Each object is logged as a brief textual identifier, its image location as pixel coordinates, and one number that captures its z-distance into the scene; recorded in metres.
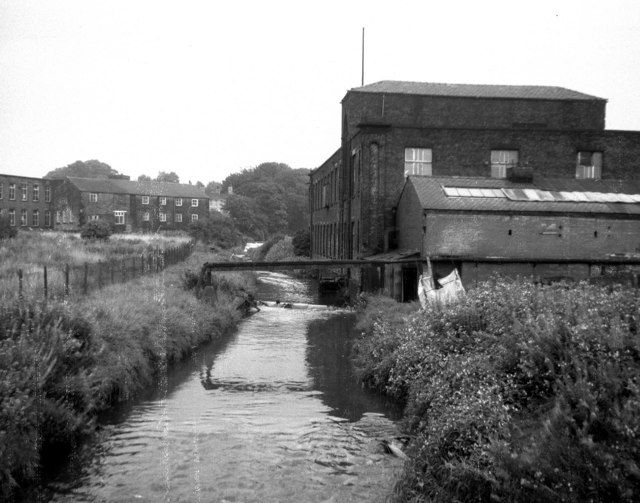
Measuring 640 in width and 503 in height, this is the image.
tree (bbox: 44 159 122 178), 107.44
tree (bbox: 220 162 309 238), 90.25
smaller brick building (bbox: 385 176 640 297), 21.09
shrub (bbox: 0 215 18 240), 32.44
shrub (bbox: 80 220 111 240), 43.31
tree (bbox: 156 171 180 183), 134.07
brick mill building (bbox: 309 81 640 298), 21.67
